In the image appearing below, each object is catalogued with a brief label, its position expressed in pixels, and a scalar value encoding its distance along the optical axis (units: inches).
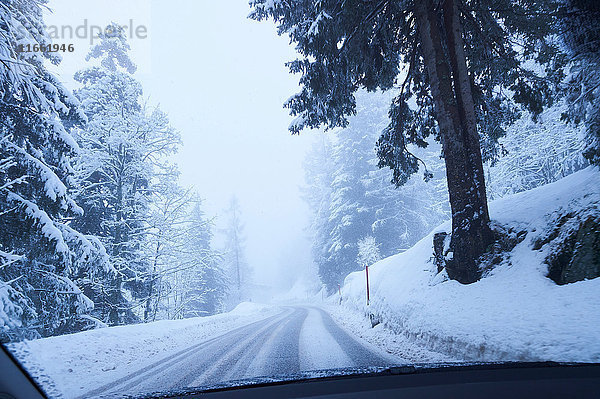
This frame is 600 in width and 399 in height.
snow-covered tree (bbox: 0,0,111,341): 257.0
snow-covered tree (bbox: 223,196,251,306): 1599.4
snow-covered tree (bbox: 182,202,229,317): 668.7
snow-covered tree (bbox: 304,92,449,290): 1007.0
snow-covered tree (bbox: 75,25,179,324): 491.5
